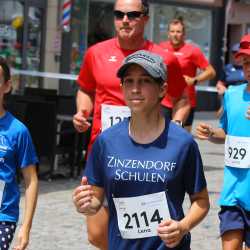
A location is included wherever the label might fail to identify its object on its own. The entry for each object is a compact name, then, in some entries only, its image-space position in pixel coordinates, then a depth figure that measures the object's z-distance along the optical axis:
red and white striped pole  27.11
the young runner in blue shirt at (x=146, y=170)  5.32
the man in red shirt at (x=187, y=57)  15.39
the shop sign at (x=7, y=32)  22.40
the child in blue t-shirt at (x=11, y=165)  6.33
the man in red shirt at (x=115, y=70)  7.85
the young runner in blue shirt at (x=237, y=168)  7.37
